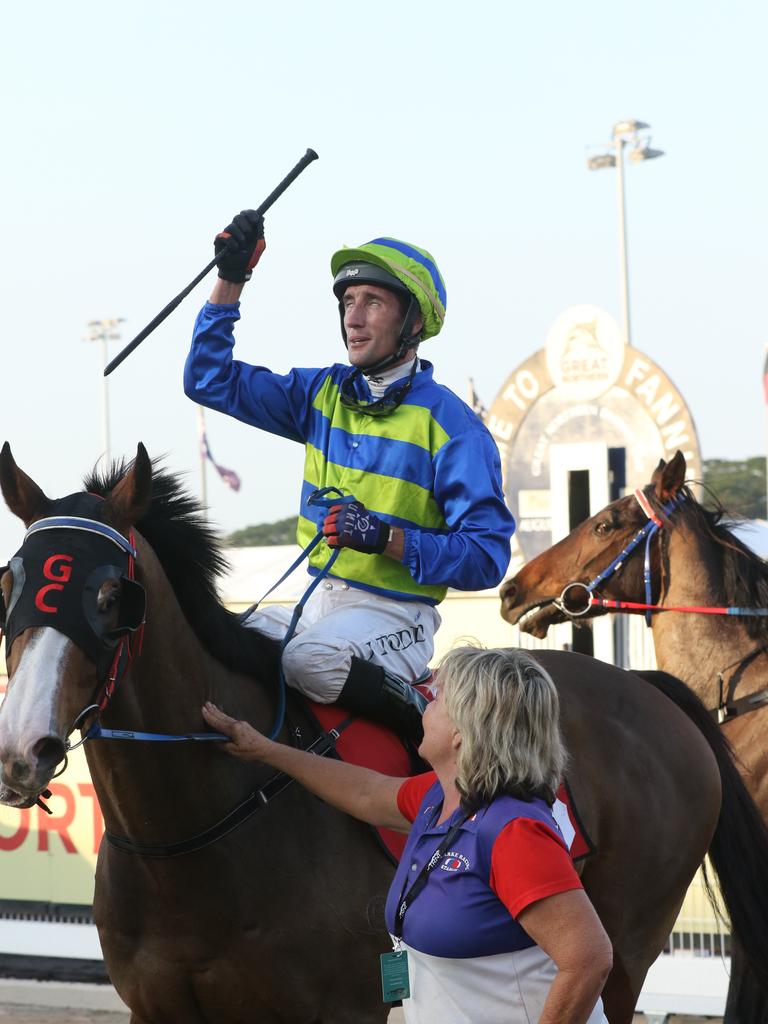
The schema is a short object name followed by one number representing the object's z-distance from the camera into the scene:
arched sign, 14.10
